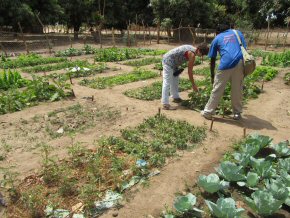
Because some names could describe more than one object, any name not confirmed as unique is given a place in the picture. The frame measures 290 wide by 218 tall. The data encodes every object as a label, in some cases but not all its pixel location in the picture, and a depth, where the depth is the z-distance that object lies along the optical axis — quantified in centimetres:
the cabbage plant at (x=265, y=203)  305
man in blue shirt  528
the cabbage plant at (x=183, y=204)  306
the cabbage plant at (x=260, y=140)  438
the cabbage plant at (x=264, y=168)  372
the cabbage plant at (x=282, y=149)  425
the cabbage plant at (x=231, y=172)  363
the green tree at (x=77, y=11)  2035
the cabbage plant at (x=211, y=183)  341
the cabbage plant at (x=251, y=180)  353
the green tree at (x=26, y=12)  1505
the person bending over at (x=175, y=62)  578
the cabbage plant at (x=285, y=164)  381
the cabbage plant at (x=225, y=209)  294
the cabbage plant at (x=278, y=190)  321
